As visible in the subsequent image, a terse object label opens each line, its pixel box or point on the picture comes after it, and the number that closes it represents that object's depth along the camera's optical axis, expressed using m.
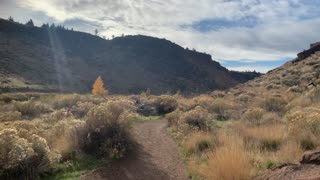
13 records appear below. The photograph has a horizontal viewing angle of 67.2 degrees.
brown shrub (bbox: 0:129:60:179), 5.77
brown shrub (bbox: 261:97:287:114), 13.97
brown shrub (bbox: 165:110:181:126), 12.63
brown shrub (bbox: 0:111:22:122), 11.85
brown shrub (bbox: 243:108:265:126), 10.70
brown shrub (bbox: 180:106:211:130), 10.88
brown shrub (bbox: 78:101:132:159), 7.79
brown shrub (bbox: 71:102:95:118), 13.67
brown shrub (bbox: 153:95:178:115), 19.65
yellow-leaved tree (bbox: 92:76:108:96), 33.68
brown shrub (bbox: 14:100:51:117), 15.21
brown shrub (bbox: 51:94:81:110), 18.29
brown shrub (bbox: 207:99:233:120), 14.67
